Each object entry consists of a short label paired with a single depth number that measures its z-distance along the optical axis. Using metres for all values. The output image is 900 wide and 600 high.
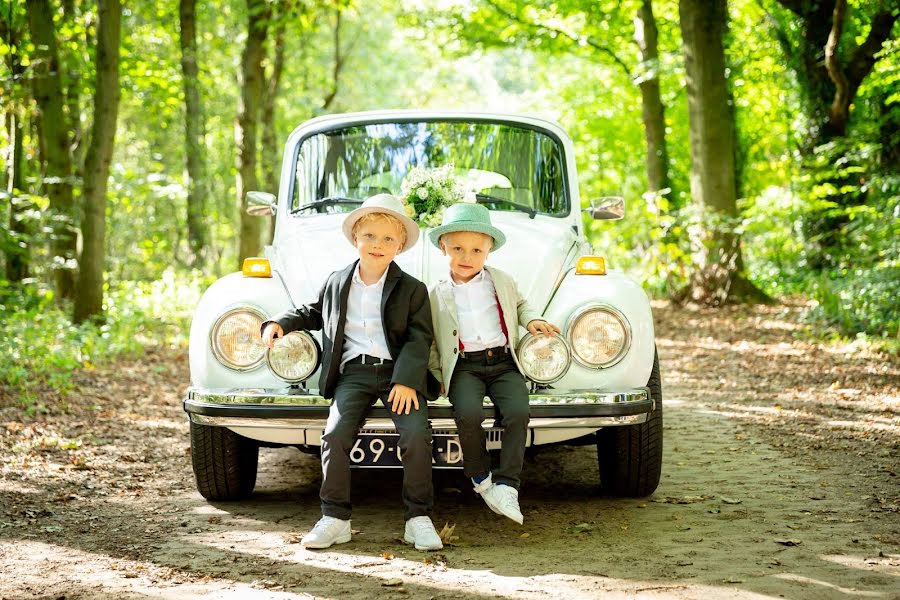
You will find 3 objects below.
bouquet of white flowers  5.23
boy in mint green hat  4.06
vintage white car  4.18
